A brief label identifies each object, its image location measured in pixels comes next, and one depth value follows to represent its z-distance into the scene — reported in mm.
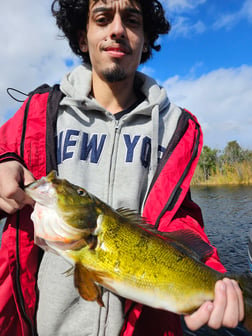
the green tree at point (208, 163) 34166
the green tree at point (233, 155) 31244
